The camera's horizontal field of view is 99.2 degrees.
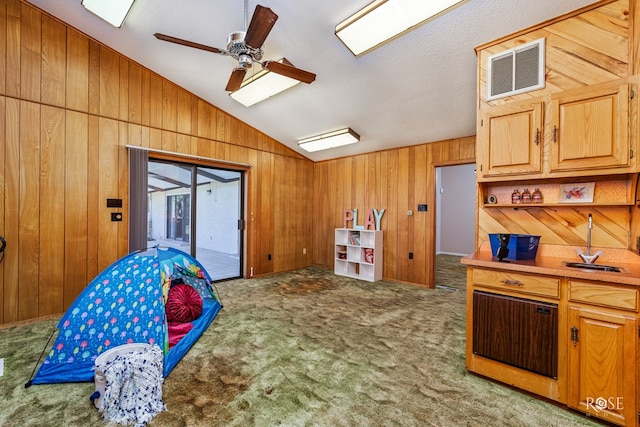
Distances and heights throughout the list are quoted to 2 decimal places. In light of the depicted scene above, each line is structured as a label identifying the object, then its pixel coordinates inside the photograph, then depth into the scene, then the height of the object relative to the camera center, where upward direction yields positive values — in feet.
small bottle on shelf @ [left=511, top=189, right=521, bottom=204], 7.63 +0.47
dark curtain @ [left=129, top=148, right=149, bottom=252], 11.91 +0.52
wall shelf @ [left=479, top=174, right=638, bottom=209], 6.36 +0.61
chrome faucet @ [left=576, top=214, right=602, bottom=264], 6.32 -0.94
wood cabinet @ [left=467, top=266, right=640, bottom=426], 5.03 -2.57
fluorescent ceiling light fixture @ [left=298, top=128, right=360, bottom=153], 14.87 +4.16
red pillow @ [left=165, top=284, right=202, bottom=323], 9.07 -3.27
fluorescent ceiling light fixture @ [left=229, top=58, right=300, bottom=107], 10.93 +5.33
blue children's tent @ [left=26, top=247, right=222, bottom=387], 6.70 -2.89
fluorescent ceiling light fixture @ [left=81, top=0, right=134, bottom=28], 8.87 +6.72
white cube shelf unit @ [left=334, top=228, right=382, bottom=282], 16.20 -2.61
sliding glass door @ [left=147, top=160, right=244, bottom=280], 13.83 -0.14
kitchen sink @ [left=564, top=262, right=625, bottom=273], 5.68 -1.14
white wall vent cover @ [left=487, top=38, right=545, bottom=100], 6.98 +3.82
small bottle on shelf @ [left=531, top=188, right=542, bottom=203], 7.37 +0.48
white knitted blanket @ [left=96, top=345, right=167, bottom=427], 5.27 -3.62
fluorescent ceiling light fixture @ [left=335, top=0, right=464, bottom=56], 7.09 +5.38
